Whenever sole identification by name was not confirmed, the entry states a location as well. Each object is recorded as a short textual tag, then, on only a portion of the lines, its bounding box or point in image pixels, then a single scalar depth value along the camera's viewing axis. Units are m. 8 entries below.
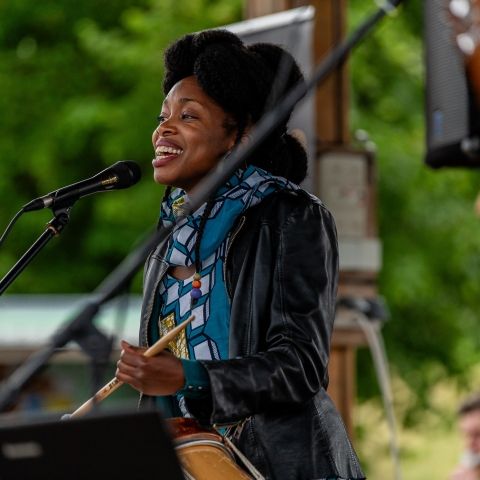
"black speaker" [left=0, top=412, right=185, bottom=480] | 4.66
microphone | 6.36
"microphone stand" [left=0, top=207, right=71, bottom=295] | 6.10
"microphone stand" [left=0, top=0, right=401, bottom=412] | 5.02
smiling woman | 5.78
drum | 5.65
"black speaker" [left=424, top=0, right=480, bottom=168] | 6.68
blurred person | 9.12
